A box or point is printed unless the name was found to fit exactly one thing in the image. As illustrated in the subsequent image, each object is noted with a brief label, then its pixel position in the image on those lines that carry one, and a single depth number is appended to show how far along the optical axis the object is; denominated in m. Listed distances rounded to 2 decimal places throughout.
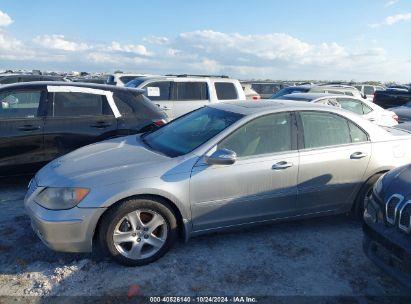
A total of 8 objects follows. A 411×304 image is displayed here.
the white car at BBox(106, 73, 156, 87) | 14.27
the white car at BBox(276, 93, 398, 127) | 9.28
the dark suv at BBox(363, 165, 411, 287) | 2.84
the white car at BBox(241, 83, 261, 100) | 13.14
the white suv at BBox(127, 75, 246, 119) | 9.74
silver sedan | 3.42
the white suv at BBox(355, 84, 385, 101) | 24.49
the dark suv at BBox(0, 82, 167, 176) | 5.36
